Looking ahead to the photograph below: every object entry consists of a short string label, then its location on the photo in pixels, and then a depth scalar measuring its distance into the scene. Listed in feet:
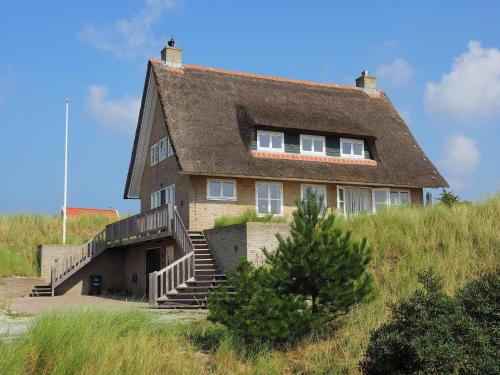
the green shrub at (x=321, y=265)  39.55
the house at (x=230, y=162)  85.15
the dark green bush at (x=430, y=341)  26.17
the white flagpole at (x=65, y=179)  101.75
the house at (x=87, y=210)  153.87
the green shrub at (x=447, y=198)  84.05
